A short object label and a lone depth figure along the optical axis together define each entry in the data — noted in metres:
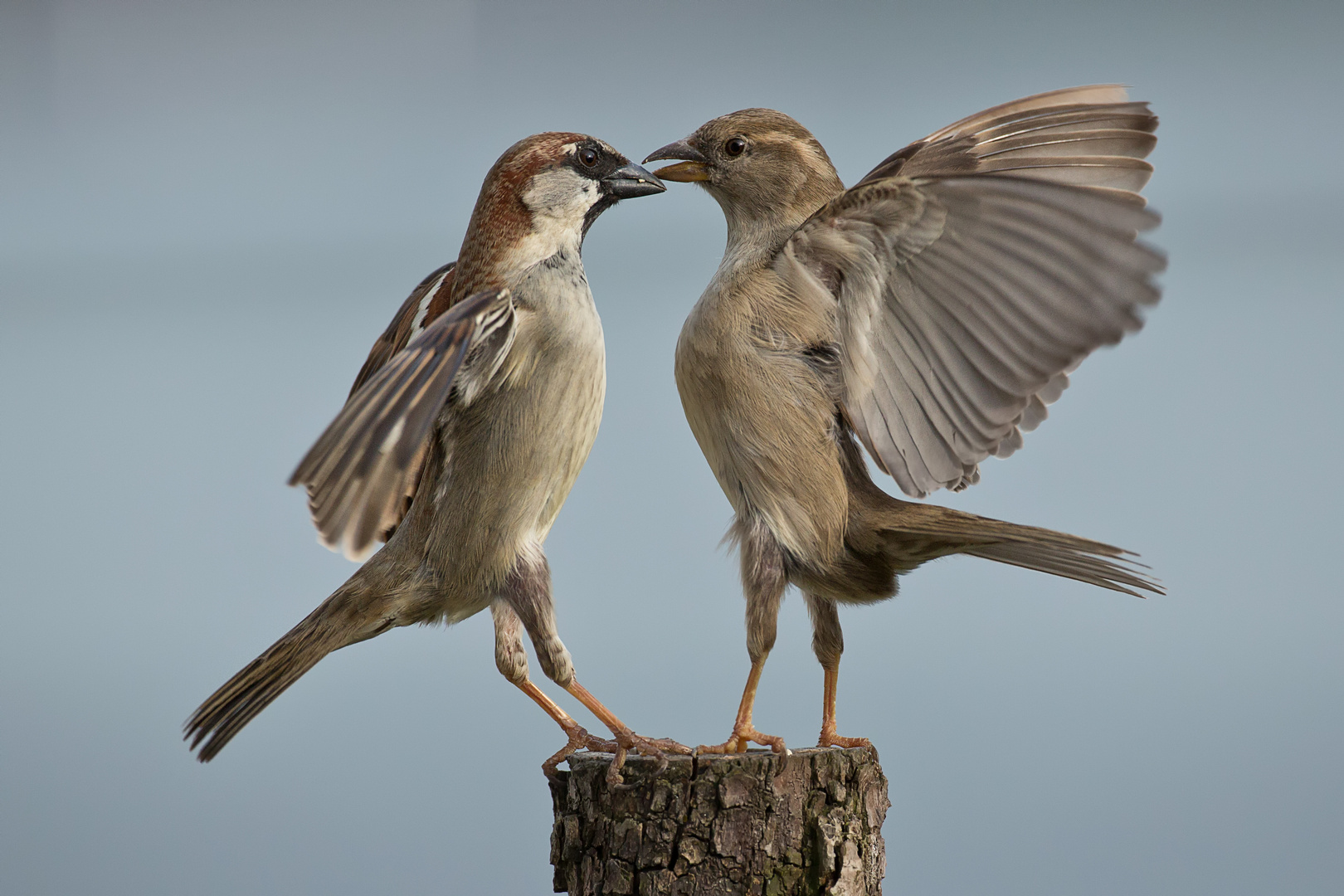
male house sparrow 6.31
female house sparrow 6.12
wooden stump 6.07
